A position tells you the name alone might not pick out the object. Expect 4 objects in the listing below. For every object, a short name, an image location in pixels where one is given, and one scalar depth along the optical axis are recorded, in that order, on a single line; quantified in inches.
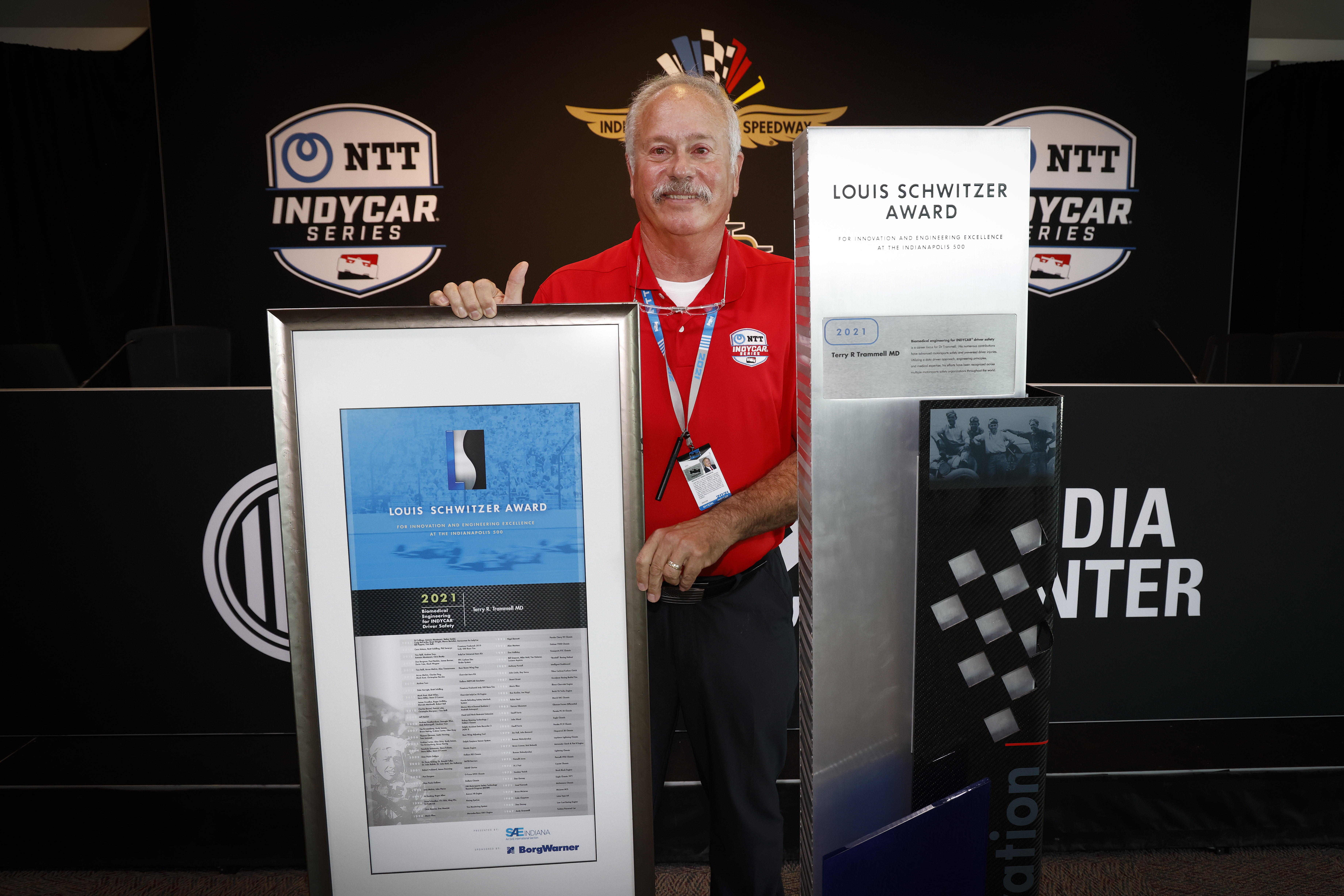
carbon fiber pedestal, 30.0
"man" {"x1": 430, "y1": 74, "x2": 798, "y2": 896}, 47.7
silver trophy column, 29.6
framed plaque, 32.2
